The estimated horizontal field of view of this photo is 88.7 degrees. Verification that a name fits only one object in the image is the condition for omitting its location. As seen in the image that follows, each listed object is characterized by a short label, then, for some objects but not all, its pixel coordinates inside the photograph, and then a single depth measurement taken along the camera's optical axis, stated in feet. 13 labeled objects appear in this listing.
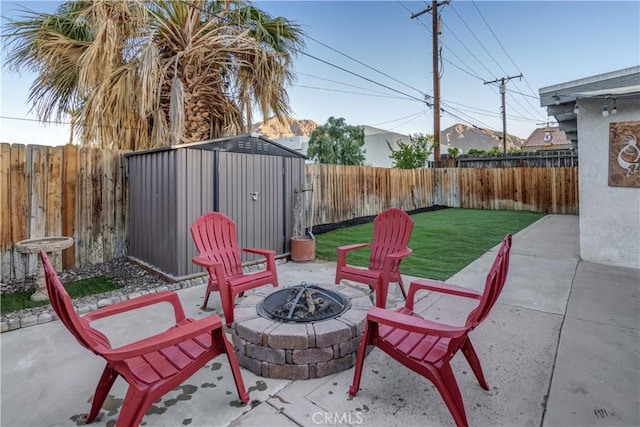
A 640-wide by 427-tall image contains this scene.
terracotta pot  17.26
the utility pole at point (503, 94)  63.26
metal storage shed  13.55
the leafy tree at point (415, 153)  43.68
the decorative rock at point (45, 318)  9.93
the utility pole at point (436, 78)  42.22
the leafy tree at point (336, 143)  54.95
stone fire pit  6.75
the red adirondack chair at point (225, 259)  9.50
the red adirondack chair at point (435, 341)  5.22
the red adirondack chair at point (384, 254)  10.18
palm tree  15.60
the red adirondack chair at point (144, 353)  4.60
